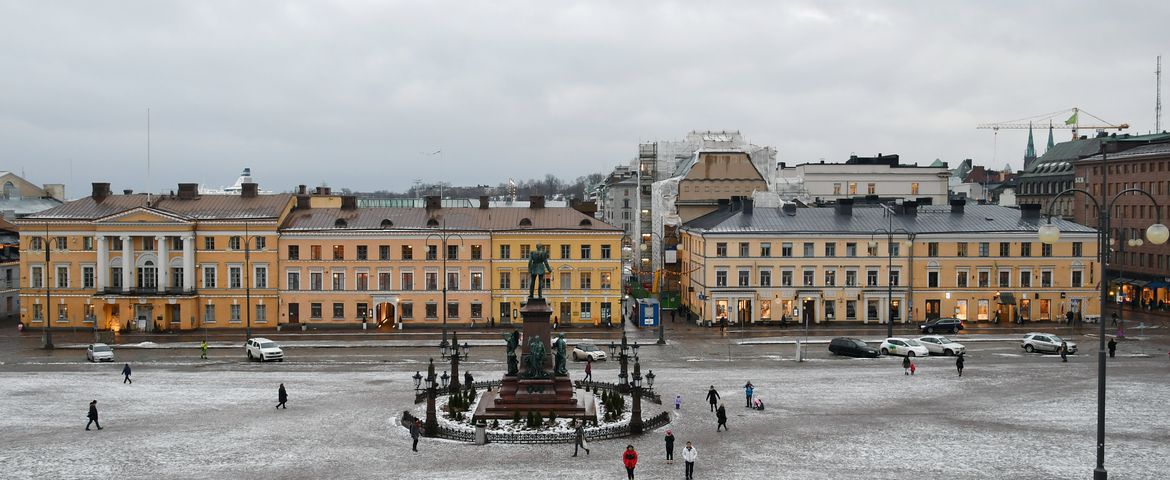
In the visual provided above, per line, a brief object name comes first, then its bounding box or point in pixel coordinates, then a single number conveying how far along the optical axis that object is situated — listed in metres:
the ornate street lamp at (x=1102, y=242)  24.28
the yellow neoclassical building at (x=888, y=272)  76.25
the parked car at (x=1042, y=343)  60.50
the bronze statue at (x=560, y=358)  41.72
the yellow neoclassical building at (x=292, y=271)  75.00
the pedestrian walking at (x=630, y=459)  30.52
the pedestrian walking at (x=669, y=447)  33.28
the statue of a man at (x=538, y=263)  42.88
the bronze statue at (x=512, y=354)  41.57
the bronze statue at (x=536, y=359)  41.22
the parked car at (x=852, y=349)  59.25
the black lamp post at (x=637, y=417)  37.72
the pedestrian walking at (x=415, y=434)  35.38
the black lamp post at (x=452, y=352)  45.22
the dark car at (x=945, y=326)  71.00
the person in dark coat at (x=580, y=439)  34.78
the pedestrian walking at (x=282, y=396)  42.91
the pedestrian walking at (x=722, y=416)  37.94
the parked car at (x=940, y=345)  59.48
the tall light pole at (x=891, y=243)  74.50
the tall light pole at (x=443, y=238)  74.44
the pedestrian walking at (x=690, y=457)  30.89
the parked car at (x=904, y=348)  59.12
